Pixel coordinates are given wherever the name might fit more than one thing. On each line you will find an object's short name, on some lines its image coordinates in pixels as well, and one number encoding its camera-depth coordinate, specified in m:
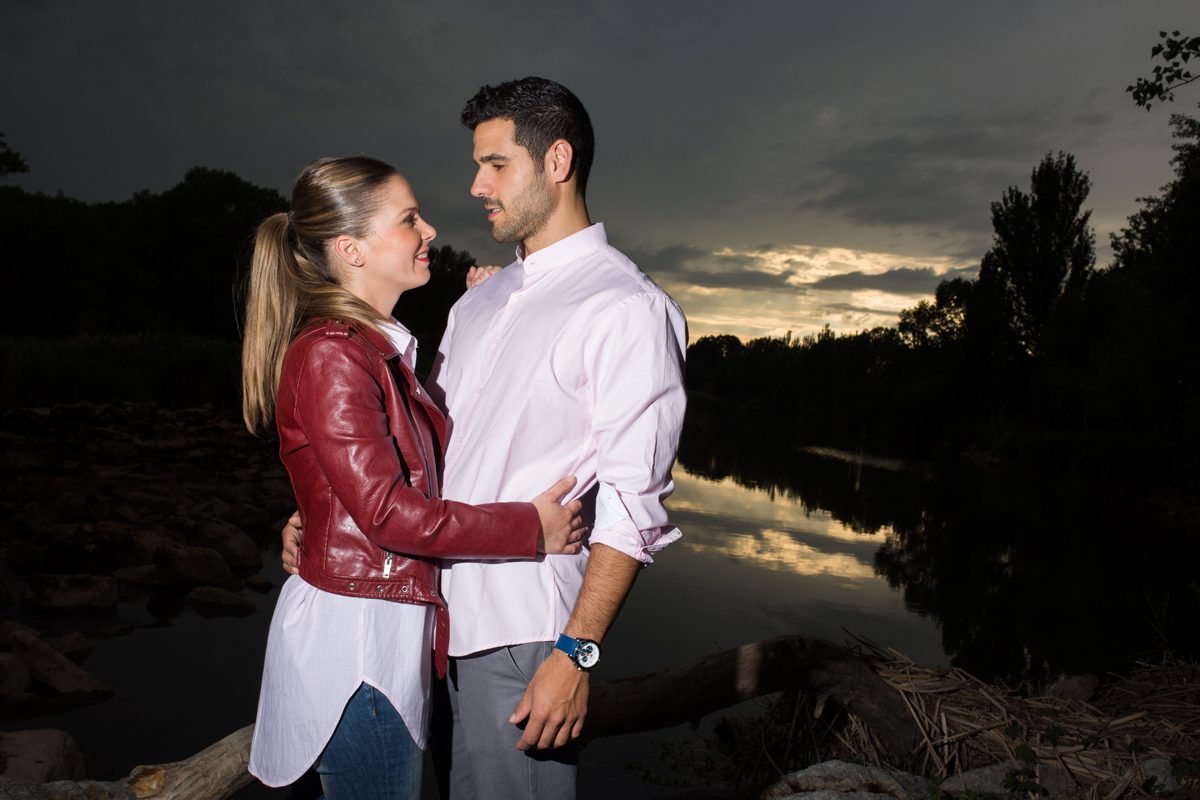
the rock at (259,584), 8.36
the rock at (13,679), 5.22
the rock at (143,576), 7.71
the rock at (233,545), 8.89
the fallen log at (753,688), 3.75
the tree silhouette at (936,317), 63.07
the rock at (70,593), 6.92
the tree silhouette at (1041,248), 33.59
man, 1.82
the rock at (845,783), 3.76
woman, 1.67
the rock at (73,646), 6.20
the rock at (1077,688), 5.72
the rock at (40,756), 3.60
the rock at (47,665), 5.48
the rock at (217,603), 7.55
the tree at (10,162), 16.81
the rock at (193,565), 7.87
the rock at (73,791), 2.40
